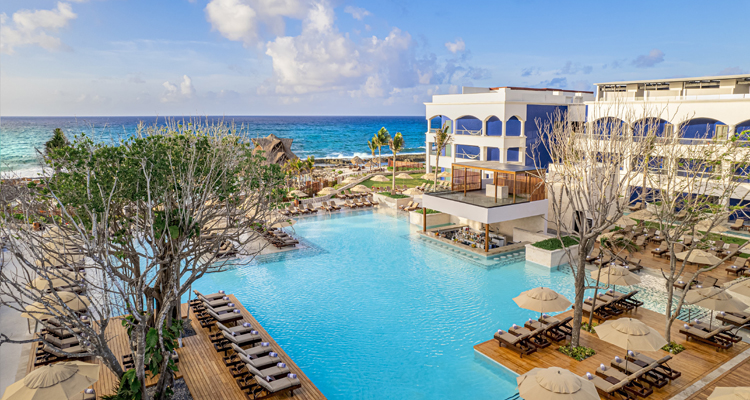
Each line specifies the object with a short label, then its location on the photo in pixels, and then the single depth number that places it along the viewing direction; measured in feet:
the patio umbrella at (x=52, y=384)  29.19
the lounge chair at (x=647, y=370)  37.83
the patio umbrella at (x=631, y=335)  37.11
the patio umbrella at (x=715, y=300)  44.47
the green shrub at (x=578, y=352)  43.09
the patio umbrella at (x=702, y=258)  59.95
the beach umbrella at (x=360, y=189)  127.36
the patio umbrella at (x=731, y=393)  28.07
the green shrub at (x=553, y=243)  70.69
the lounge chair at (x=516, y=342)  43.51
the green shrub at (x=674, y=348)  43.78
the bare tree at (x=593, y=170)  39.99
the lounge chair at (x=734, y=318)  46.75
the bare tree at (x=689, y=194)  41.01
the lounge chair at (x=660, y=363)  38.32
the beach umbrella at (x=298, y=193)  119.85
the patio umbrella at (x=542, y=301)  45.32
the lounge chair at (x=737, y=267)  63.13
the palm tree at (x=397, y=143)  131.64
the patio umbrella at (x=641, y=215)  82.53
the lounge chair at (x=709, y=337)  43.84
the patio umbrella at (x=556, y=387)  30.42
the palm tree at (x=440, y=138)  114.62
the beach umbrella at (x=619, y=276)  51.98
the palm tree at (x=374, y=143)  154.24
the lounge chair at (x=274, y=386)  35.91
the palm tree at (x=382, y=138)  149.16
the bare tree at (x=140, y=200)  27.02
